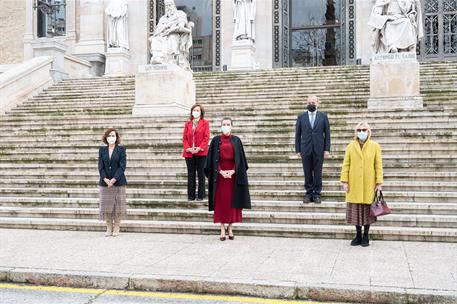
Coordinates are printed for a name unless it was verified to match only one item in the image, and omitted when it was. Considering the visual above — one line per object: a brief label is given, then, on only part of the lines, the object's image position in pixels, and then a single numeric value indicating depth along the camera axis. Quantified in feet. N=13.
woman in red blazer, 30.25
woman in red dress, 26.20
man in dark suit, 29.07
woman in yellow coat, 24.17
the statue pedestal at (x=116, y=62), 78.28
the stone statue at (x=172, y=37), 59.31
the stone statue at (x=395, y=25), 48.93
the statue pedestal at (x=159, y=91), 47.14
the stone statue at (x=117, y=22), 78.23
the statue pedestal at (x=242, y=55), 71.05
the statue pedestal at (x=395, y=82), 43.11
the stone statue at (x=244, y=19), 72.43
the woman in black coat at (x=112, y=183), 27.58
